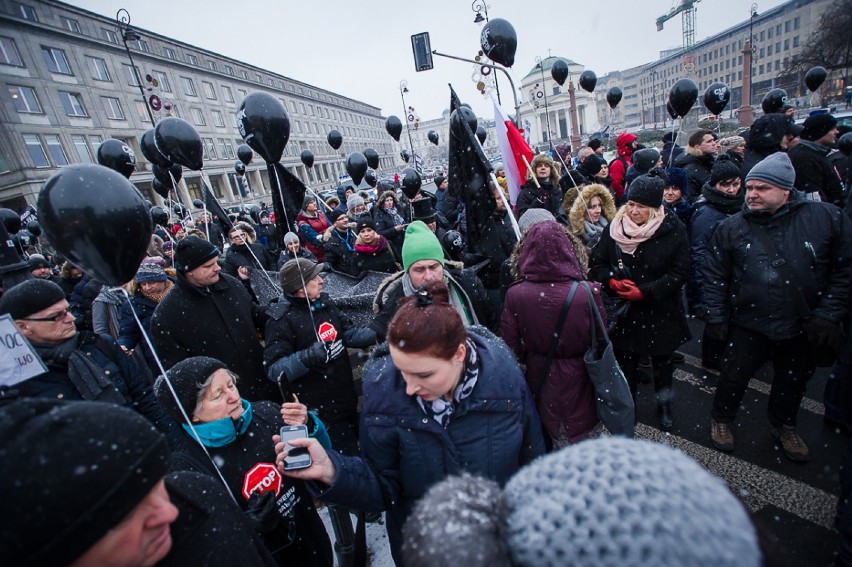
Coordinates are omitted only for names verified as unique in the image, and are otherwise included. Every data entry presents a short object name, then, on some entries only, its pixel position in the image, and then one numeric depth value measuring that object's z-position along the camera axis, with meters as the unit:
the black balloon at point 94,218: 1.86
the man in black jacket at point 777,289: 2.60
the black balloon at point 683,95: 6.18
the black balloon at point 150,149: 5.91
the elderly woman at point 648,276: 3.13
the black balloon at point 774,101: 7.15
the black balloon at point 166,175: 7.89
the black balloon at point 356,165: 10.12
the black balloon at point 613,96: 12.13
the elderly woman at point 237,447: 1.77
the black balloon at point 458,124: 3.89
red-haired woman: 1.46
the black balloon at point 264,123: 3.59
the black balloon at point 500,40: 5.85
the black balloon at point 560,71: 10.78
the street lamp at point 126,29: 10.08
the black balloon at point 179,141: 4.21
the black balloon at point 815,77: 9.45
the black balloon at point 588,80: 11.21
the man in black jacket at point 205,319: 2.89
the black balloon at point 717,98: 6.88
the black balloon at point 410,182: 6.99
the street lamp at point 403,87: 23.02
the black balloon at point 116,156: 6.04
